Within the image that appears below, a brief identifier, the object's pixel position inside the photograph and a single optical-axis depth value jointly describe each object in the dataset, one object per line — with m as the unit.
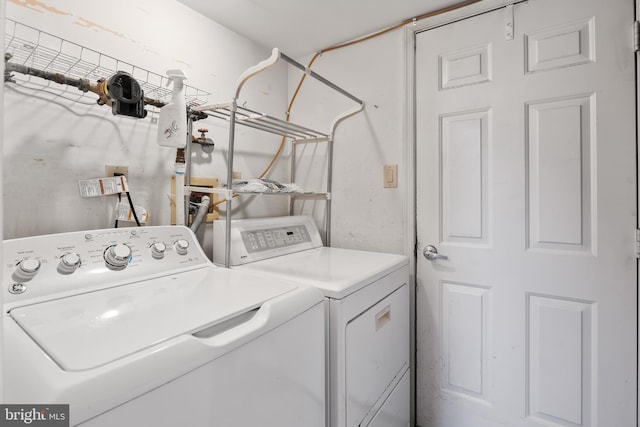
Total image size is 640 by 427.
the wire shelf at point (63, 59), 1.03
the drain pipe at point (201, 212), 1.49
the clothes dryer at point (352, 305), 1.06
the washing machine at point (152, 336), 0.53
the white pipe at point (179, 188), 1.48
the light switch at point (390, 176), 1.79
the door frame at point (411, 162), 1.72
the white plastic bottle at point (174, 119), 1.23
